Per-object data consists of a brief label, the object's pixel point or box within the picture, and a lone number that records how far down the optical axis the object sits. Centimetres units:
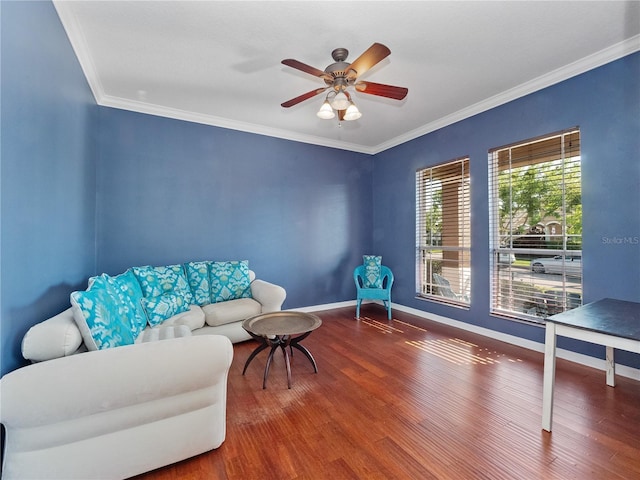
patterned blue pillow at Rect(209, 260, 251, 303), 342
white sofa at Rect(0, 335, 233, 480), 120
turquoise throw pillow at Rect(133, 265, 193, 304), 290
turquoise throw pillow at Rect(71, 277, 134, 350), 158
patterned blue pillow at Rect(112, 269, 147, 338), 225
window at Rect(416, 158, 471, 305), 379
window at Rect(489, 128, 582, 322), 277
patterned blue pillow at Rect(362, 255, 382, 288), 454
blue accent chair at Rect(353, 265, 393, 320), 423
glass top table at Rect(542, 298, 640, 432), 152
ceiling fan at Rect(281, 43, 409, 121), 202
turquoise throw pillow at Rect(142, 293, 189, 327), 269
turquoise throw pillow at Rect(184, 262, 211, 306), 331
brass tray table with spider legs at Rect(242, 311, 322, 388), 234
